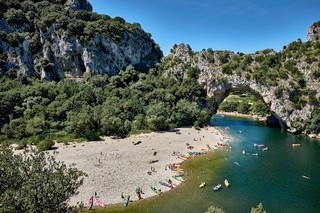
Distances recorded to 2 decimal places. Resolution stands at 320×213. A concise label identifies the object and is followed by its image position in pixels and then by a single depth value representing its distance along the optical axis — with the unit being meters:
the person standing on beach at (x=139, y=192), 35.50
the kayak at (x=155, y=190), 37.42
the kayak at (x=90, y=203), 32.72
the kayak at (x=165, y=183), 39.97
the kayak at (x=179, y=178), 42.24
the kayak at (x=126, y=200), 33.67
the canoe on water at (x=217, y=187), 38.47
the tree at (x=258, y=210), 19.53
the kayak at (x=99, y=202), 33.25
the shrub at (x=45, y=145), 56.21
